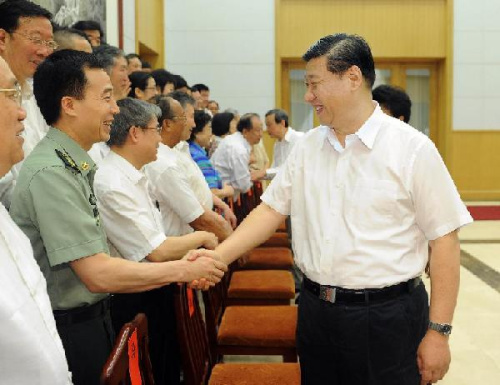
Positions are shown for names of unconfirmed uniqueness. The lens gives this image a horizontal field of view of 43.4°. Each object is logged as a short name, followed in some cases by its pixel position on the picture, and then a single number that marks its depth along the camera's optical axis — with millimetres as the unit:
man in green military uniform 1738
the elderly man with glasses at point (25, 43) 2508
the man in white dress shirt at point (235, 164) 6066
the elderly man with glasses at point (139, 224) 2256
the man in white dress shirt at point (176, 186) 3023
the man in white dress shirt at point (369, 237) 1856
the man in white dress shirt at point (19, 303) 1136
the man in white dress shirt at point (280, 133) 6941
